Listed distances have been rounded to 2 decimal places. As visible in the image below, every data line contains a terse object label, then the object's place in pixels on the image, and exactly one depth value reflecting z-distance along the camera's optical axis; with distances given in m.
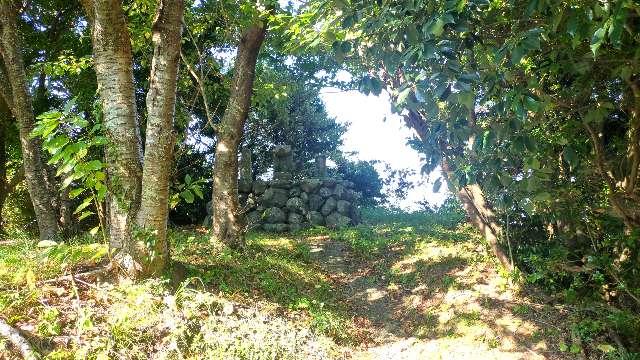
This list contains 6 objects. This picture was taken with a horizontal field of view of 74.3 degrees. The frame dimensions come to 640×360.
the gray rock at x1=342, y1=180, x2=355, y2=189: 16.91
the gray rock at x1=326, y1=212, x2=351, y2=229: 15.08
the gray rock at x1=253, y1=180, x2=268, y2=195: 16.08
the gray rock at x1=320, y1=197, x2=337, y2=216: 15.74
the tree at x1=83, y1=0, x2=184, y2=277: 4.80
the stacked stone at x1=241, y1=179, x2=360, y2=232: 15.18
